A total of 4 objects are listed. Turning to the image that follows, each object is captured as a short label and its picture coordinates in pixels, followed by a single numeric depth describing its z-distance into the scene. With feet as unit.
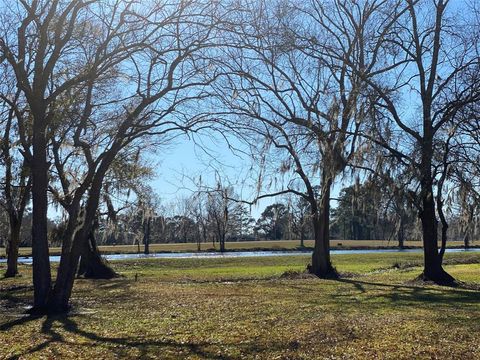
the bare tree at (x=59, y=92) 36.65
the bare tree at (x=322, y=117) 52.70
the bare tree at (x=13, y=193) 69.00
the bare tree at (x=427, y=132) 53.47
